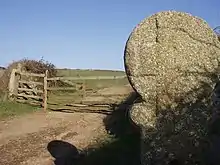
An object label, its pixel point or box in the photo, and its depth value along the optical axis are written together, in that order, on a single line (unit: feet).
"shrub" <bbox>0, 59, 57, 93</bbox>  35.24
